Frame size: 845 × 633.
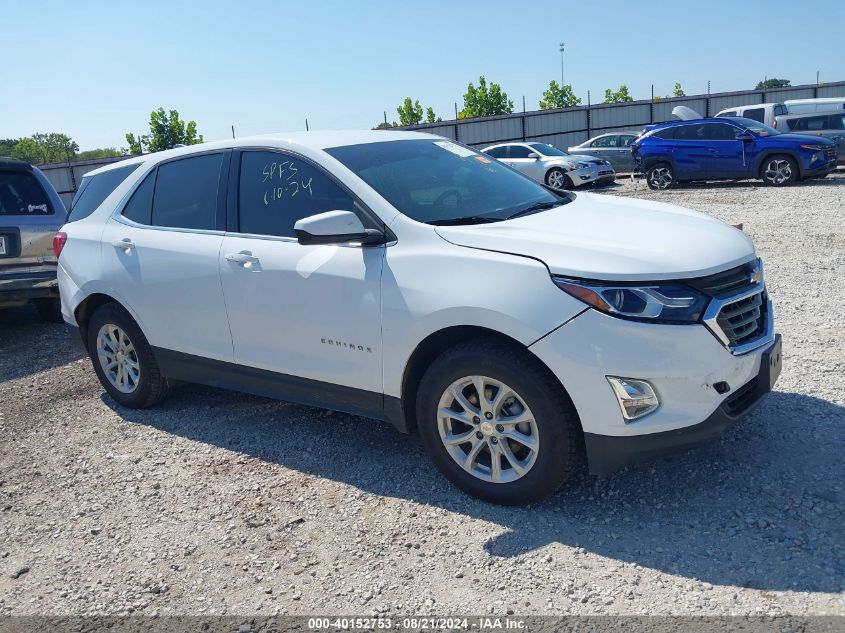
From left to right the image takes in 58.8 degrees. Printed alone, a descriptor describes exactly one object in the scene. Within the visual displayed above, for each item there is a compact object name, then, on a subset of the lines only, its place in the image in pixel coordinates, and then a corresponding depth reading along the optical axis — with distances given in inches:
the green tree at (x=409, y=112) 1999.3
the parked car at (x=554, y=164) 761.6
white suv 124.9
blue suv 623.5
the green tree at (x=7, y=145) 3036.4
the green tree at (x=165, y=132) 1654.8
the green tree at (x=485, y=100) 2037.4
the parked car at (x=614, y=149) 877.2
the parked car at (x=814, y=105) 709.9
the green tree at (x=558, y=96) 2485.2
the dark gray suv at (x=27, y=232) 294.7
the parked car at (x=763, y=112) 739.4
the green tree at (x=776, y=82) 2952.8
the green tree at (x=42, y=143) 2628.0
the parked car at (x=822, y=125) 692.1
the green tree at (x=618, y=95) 2837.1
